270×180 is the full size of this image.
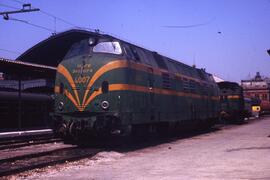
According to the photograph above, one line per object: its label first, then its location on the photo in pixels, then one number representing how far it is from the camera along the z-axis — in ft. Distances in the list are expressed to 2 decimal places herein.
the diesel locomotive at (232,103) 109.60
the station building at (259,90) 349.22
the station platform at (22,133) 64.00
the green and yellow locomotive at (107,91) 41.32
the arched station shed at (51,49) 137.08
